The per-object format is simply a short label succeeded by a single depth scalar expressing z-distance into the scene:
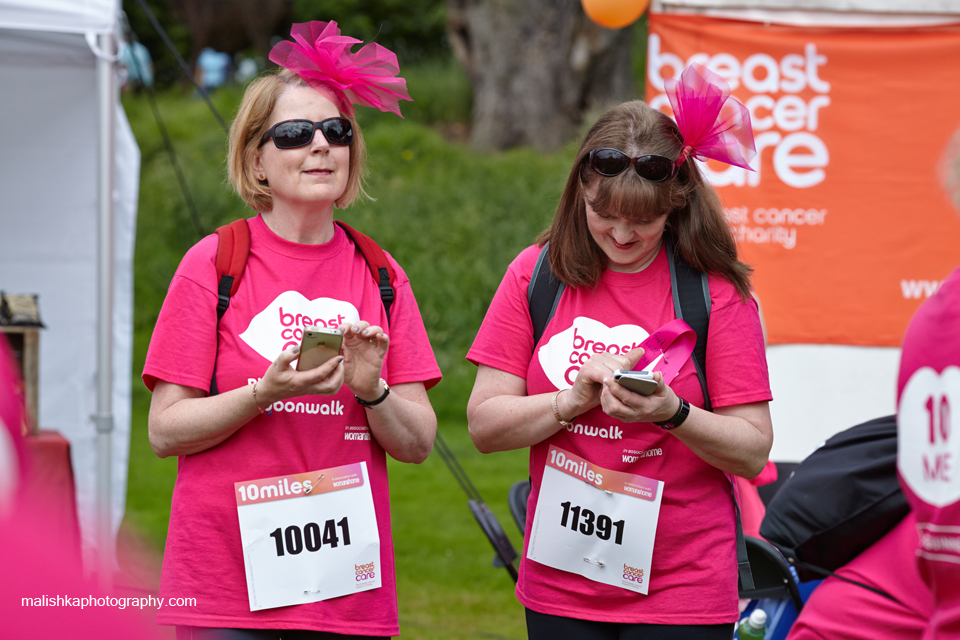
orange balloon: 9.08
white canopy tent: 10.11
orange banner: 9.60
